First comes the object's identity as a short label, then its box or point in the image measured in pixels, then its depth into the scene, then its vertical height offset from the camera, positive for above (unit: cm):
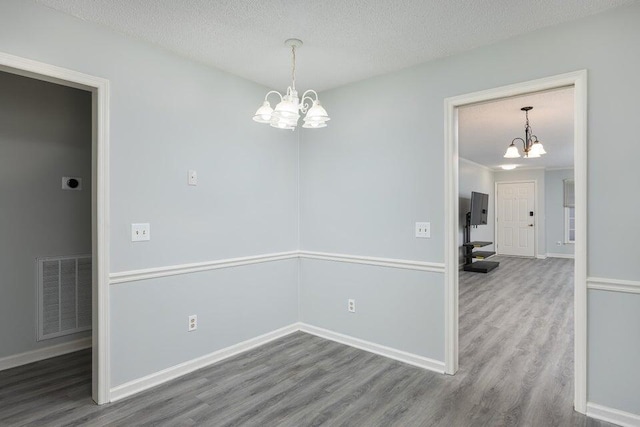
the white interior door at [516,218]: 968 -10
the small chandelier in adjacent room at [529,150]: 461 +86
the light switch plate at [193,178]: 282 +28
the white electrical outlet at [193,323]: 282 -89
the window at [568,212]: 940 +7
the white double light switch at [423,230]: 288 -13
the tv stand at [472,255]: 749 -90
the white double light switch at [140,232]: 248 -14
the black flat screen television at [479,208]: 770 +14
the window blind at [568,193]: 939 +58
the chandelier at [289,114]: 227 +66
